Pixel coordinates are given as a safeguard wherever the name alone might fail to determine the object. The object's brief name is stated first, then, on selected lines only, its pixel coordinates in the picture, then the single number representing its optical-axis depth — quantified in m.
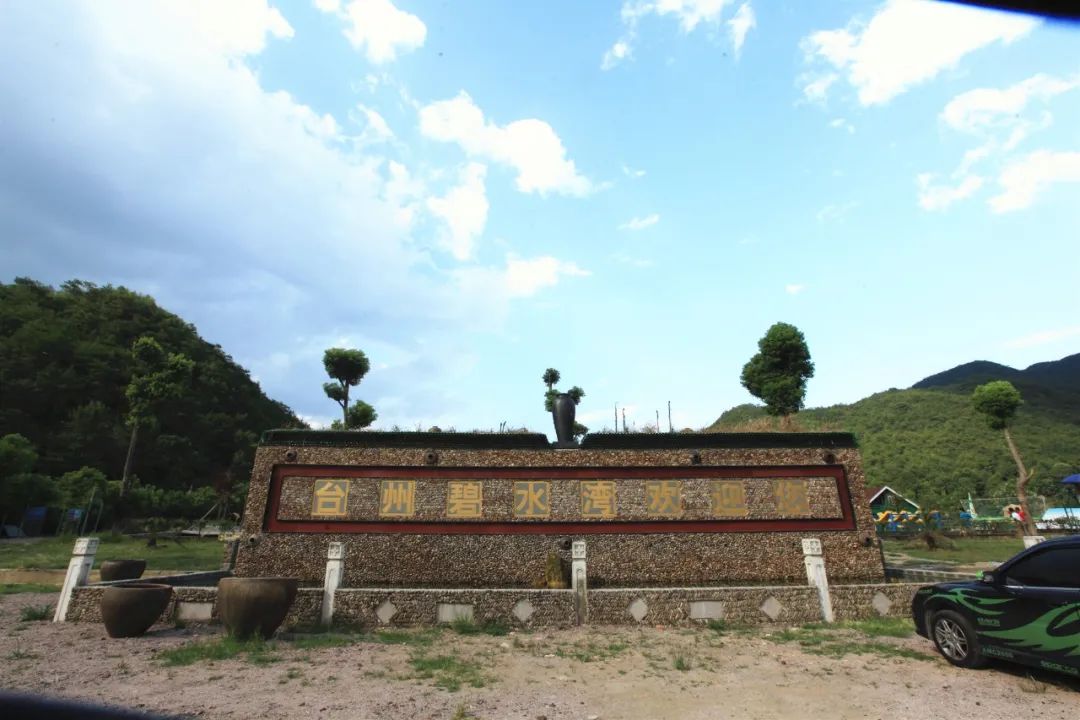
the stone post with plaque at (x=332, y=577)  9.38
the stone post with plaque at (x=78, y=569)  9.38
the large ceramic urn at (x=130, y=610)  8.33
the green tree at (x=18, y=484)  28.62
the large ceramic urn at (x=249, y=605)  7.96
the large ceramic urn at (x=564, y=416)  14.43
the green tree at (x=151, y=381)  31.12
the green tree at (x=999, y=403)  30.14
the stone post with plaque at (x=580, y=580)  9.52
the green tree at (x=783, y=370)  29.41
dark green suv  5.60
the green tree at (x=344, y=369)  33.72
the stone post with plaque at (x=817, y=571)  9.85
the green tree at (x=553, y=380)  42.31
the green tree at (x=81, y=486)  31.17
